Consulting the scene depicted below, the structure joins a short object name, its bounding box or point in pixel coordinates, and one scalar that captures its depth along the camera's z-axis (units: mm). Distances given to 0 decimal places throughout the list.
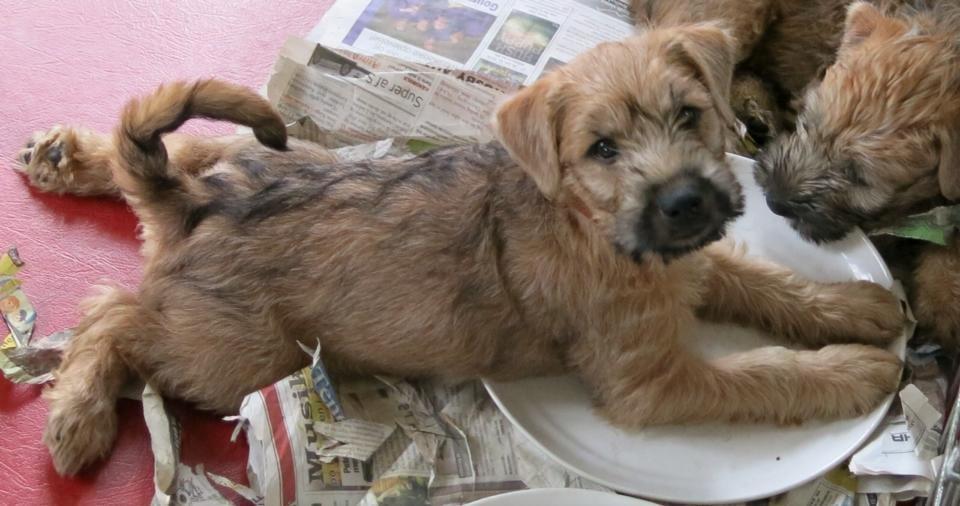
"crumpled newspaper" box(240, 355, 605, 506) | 1149
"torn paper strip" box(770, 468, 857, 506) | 1132
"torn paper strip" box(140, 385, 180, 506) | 1156
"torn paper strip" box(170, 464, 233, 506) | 1157
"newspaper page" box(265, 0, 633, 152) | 1326
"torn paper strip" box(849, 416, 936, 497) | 1113
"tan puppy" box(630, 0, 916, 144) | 1318
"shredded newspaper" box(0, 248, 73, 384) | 1230
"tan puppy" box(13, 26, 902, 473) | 1090
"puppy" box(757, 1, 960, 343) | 1140
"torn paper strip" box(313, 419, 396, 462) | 1160
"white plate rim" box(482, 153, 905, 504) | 1113
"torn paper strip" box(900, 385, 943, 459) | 1123
